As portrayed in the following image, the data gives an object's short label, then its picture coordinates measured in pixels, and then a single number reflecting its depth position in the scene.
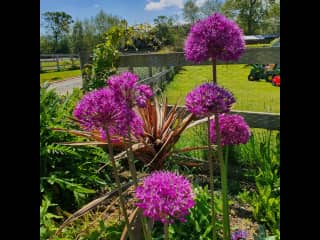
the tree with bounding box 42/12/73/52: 46.15
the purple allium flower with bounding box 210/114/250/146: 1.04
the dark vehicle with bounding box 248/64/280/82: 9.19
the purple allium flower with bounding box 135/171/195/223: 0.64
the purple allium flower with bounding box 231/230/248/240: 1.31
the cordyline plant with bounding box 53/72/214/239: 0.74
